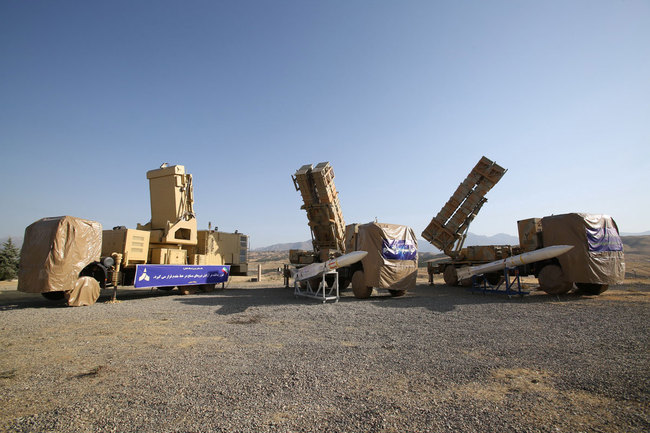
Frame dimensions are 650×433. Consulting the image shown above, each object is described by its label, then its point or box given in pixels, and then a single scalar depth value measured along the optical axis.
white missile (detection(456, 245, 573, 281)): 11.64
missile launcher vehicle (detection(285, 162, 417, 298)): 12.11
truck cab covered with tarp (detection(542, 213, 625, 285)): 11.53
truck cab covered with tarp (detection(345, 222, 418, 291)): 12.01
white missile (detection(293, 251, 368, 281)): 12.01
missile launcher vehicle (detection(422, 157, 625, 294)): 11.66
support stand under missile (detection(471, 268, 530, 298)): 12.44
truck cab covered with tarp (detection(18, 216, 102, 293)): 9.53
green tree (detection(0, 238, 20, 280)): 20.78
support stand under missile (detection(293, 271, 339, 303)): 11.76
